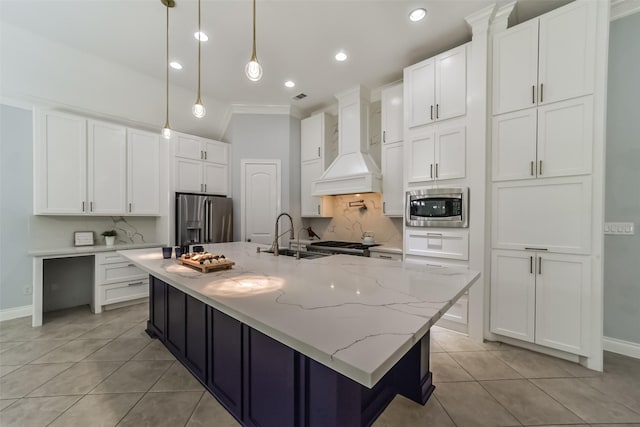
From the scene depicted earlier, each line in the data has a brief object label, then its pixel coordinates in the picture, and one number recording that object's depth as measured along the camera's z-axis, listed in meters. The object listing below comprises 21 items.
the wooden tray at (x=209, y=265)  1.57
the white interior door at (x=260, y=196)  4.19
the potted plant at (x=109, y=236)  3.44
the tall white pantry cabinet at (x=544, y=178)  1.98
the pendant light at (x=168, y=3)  2.12
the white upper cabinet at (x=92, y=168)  2.93
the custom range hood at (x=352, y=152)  3.46
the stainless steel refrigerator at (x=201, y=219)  3.71
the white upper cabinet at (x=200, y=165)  3.79
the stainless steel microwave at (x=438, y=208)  2.50
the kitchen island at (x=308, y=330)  0.75
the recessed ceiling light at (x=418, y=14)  2.26
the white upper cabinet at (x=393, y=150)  3.23
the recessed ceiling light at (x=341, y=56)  2.89
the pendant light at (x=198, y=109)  2.22
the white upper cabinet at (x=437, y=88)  2.52
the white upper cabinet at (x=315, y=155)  4.15
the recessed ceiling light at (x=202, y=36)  2.55
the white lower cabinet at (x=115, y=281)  3.15
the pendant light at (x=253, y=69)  1.62
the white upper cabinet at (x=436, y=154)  2.54
